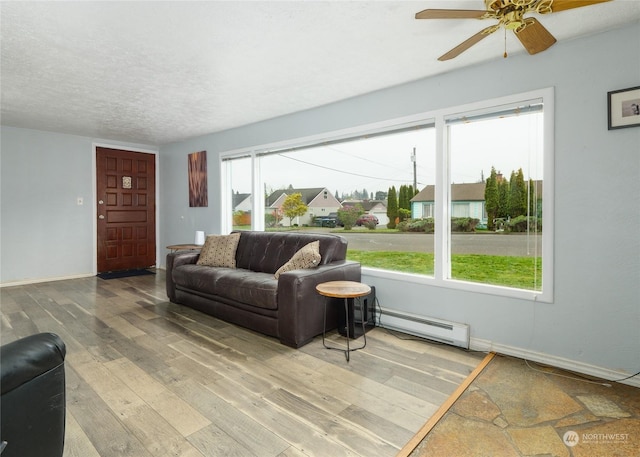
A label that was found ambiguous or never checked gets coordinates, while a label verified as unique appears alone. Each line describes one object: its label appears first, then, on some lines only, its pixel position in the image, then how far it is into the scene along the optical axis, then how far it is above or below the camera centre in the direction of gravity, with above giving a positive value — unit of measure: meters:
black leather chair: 0.95 -0.52
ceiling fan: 1.62 +1.05
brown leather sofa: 2.82 -0.60
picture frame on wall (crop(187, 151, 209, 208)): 5.57 +0.73
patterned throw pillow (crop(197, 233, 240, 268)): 4.08 -0.35
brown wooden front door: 5.88 +0.27
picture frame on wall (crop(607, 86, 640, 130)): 2.19 +0.75
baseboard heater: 2.83 -0.95
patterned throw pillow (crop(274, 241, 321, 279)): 3.17 -0.36
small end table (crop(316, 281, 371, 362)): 2.58 -0.55
